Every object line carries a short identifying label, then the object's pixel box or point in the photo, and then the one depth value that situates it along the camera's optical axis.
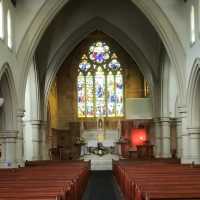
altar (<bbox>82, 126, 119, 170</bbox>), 32.44
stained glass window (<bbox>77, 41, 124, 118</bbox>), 36.97
